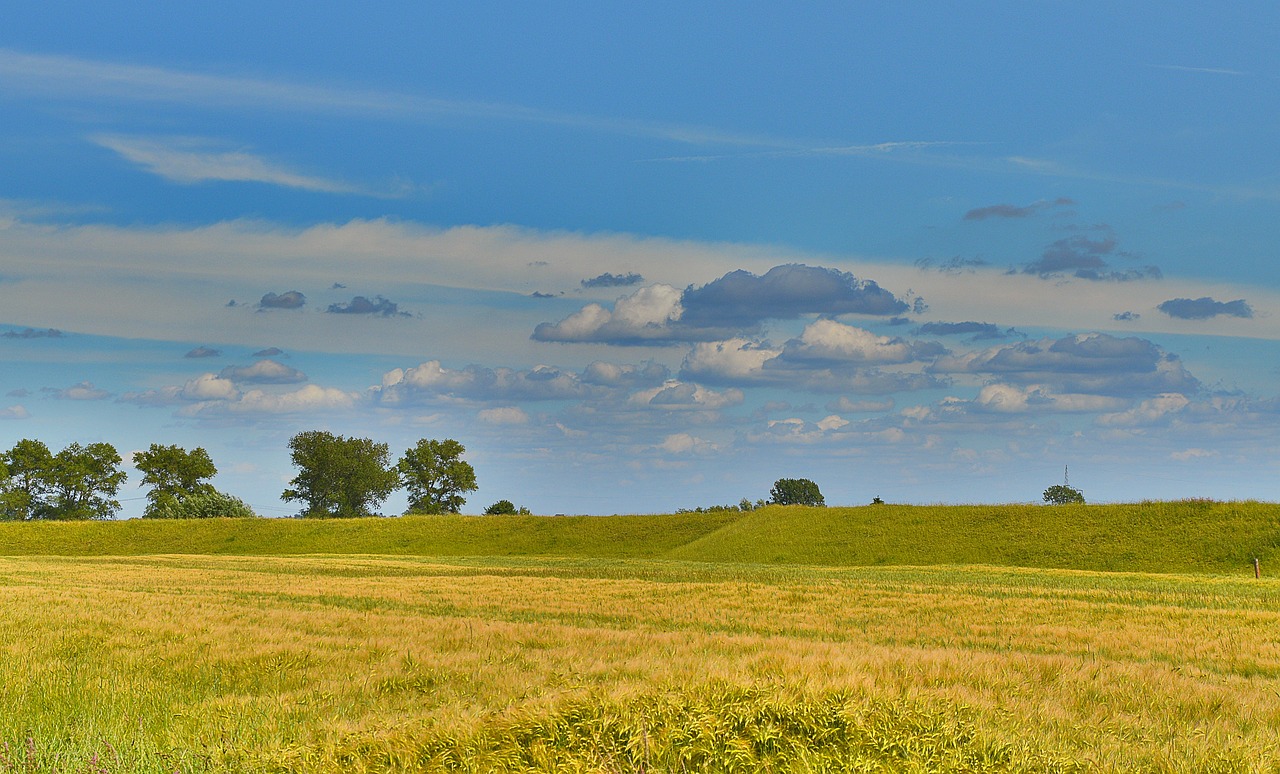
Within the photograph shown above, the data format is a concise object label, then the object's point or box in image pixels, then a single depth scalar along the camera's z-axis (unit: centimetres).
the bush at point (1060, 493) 18254
